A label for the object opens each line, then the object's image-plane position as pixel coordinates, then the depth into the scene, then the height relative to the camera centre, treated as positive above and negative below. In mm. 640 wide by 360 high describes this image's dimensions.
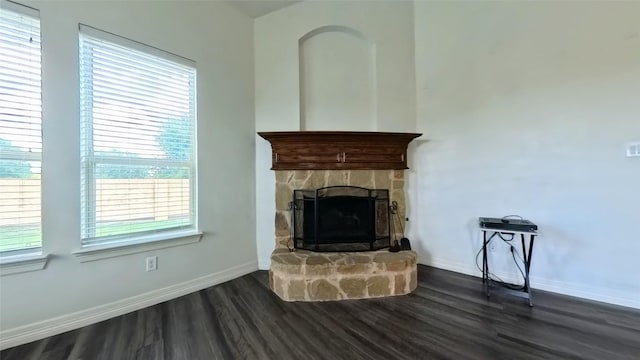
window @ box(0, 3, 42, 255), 1793 +365
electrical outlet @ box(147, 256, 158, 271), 2401 -708
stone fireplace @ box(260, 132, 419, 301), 2482 -453
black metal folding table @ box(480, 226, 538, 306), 2330 -869
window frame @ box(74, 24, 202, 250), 2080 -66
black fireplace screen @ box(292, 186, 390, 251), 2922 -427
